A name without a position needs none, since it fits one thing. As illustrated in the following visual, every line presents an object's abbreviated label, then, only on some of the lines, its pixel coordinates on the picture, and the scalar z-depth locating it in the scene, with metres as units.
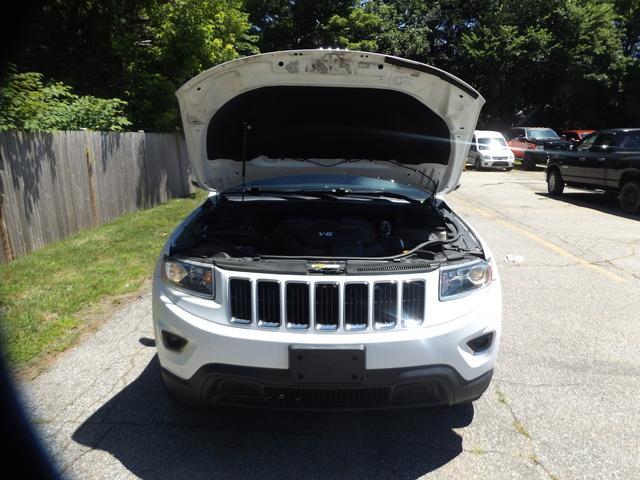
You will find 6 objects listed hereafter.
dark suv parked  10.79
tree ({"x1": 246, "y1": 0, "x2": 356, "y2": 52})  27.73
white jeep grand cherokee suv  2.48
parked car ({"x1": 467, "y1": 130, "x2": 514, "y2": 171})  21.27
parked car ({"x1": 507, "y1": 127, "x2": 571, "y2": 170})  21.65
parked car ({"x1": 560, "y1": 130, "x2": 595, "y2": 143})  23.29
